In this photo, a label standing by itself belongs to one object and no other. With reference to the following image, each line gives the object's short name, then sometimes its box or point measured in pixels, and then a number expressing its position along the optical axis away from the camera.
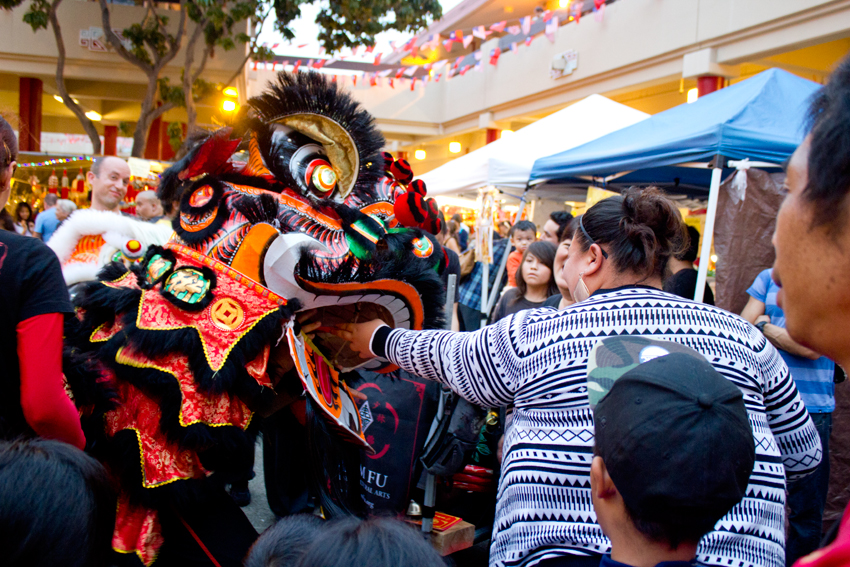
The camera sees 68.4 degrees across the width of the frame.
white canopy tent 6.12
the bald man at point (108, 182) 3.36
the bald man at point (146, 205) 4.77
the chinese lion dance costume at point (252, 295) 1.47
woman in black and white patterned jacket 1.26
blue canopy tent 3.64
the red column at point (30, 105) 12.52
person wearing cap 0.91
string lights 10.44
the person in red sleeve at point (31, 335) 1.30
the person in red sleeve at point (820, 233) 0.70
